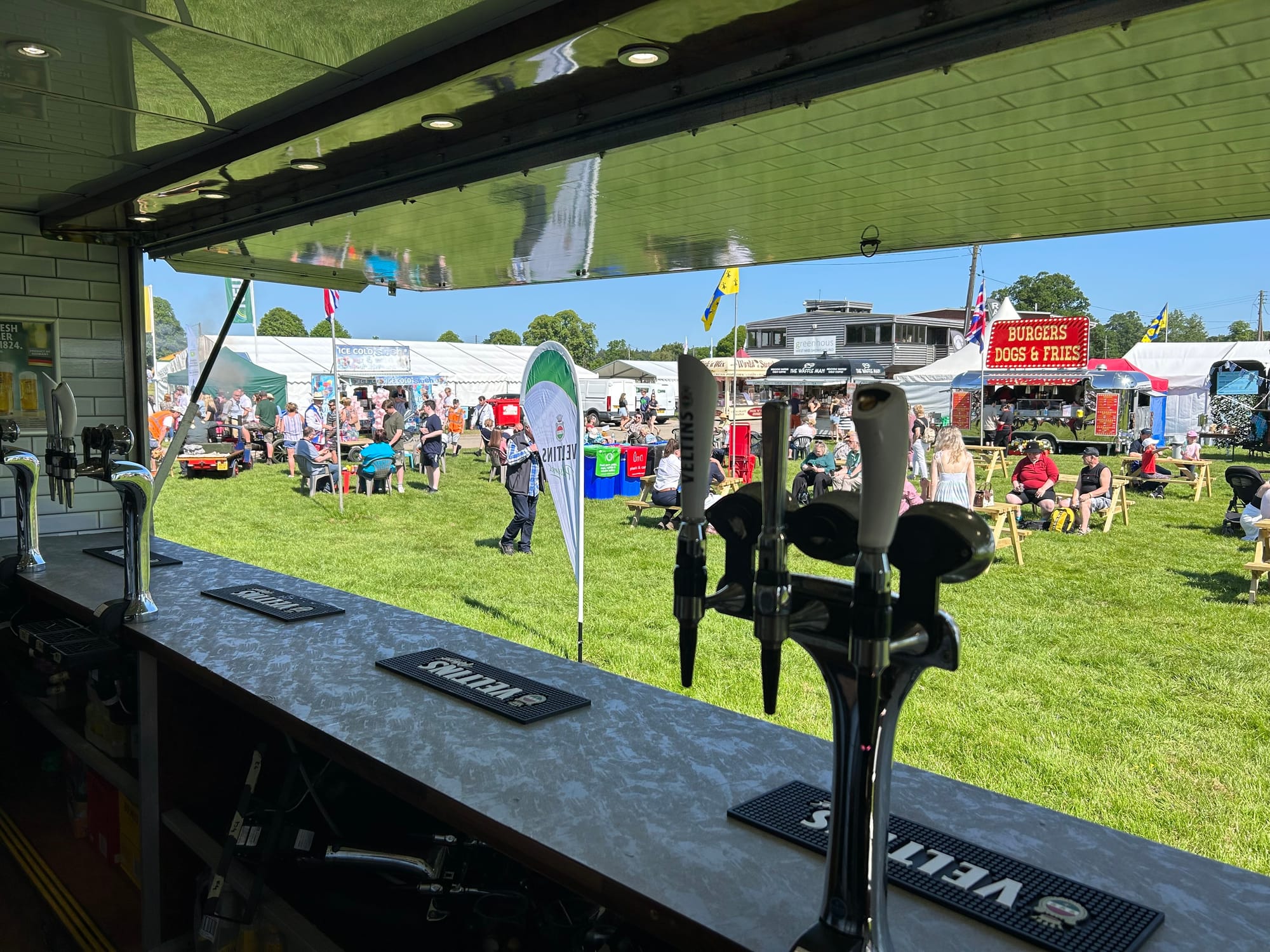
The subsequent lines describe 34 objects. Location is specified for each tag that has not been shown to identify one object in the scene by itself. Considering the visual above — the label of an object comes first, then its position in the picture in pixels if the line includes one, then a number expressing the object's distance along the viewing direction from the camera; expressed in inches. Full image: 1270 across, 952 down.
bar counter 38.3
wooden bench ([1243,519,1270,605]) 253.1
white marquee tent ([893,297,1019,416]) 852.0
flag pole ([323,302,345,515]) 409.1
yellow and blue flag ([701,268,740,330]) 353.4
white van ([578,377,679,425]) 1074.1
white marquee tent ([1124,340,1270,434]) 869.2
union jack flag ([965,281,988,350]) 569.9
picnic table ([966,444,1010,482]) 528.1
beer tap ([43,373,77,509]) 105.5
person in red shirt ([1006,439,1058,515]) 383.6
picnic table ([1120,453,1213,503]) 477.4
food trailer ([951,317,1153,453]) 801.6
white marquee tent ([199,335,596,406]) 889.5
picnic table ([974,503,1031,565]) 318.3
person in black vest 384.2
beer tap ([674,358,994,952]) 29.3
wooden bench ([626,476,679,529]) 391.9
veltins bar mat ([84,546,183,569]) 118.9
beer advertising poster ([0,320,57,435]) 138.2
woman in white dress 316.2
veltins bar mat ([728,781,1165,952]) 36.6
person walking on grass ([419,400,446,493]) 511.2
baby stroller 354.3
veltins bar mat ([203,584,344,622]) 90.1
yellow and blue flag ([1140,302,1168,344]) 1207.6
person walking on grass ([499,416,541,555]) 326.3
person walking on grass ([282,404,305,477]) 575.8
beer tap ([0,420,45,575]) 113.8
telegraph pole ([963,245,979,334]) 941.2
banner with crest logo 189.8
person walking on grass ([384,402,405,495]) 526.6
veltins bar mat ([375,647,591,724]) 63.5
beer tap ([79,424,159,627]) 87.5
